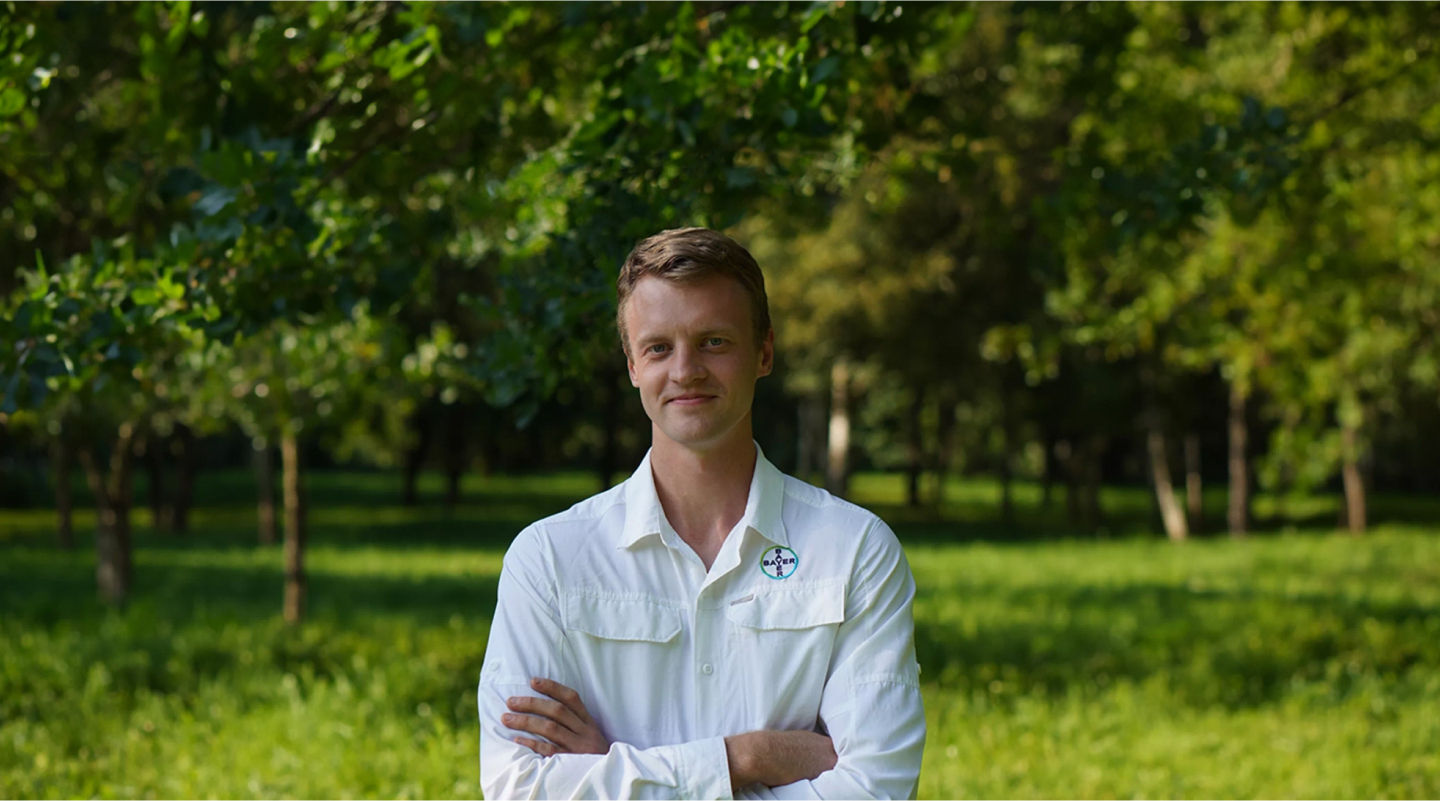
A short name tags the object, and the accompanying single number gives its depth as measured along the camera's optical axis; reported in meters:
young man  2.69
